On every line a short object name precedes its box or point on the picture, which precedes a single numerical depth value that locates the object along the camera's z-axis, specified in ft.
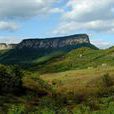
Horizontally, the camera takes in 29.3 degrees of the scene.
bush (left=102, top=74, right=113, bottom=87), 153.83
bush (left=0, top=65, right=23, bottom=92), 107.80
